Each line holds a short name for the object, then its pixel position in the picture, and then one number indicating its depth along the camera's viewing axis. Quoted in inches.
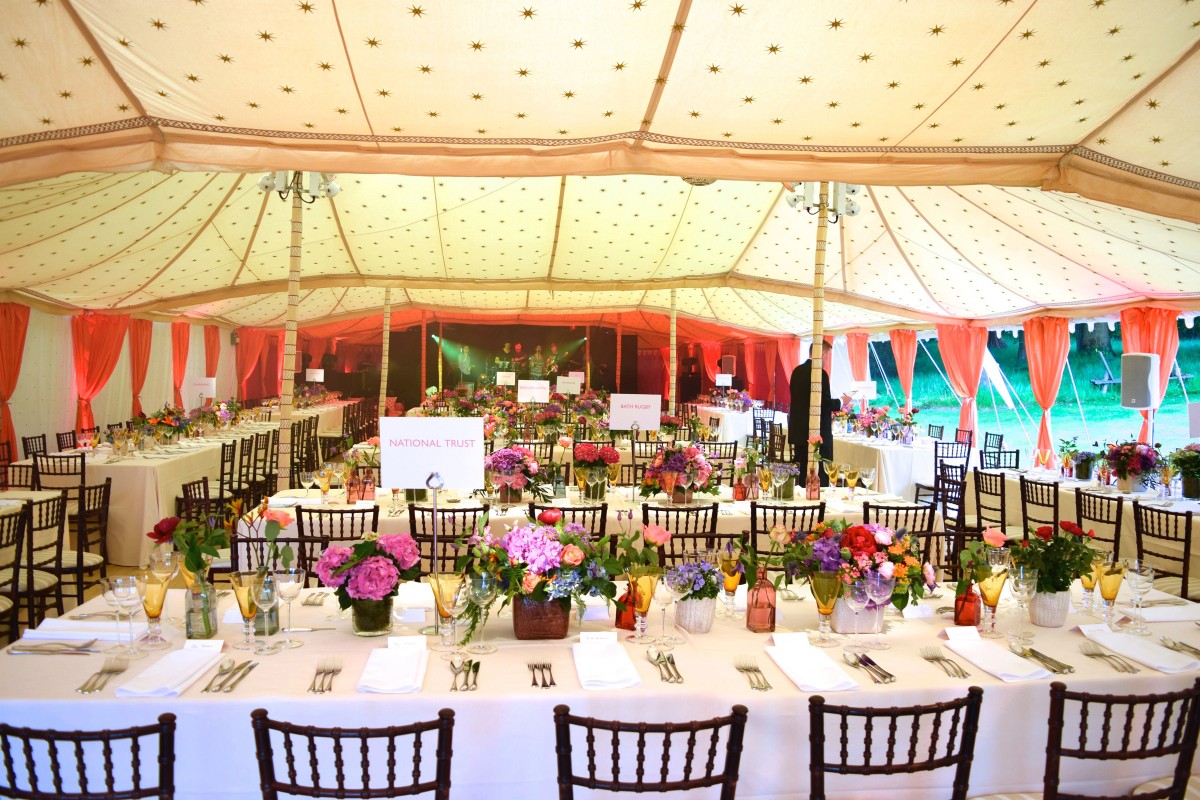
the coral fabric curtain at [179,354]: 634.2
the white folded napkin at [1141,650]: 108.2
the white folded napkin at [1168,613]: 131.0
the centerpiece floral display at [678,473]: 230.5
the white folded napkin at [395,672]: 95.2
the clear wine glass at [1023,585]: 122.0
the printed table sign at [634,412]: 302.0
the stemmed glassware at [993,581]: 121.5
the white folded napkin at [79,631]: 111.0
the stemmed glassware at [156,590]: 110.3
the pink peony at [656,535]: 117.8
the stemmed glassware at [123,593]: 109.8
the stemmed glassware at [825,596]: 116.0
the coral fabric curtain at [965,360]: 529.0
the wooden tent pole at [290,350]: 288.5
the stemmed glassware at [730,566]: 124.7
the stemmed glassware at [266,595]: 109.2
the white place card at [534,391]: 463.5
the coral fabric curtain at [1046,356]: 447.2
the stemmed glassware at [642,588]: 115.8
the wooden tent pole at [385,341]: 528.4
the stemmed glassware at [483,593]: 108.0
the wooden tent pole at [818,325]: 305.6
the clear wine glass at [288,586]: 110.5
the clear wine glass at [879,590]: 114.3
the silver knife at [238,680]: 94.7
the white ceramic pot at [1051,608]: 125.0
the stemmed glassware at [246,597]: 109.3
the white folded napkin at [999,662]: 103.6
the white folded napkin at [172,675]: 92.8
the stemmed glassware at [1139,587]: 126.1
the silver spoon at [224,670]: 97.3
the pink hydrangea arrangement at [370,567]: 112.3
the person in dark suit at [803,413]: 333.7
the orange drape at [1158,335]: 373.7
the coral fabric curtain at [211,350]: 711.7
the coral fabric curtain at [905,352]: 632.4
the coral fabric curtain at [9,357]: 411.2
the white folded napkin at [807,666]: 99.3
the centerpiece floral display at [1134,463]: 279.3
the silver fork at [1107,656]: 107.8
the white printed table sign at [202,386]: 423.2
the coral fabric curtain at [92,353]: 499.5
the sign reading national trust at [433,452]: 124.5
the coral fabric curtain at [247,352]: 810.8
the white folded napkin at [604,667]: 97.7
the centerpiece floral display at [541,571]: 110.6
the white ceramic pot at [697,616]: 119.1
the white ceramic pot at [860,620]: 119.7
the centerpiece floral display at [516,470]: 224.7
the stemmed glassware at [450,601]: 108.0
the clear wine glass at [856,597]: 115.2
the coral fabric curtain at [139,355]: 566.6
